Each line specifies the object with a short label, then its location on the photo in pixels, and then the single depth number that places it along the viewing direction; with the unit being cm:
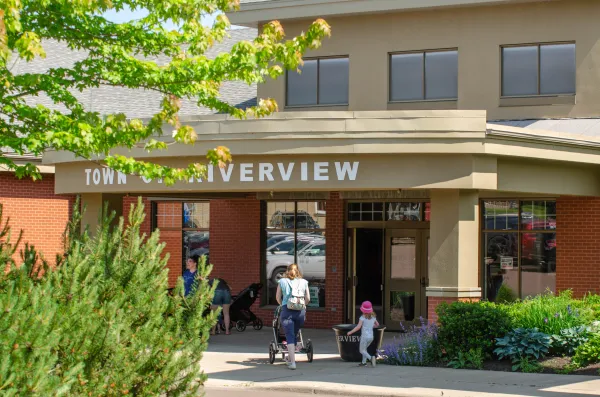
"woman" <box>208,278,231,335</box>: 2241
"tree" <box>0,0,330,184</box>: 1238
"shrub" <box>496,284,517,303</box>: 2181
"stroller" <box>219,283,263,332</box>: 2308
